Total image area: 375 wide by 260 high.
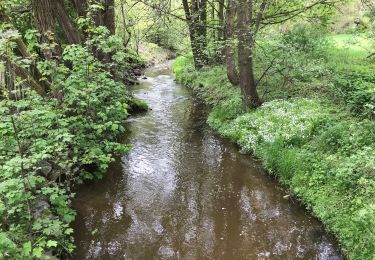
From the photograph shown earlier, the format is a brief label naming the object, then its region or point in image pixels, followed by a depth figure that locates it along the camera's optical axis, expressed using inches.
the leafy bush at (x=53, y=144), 179.7
